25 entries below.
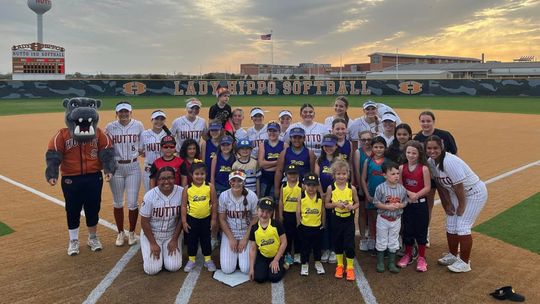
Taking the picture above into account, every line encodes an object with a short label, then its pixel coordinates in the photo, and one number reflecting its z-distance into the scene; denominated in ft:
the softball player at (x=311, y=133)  20.62
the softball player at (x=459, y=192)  16.42
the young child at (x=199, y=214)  17.20
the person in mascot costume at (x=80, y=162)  17.89
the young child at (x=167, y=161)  18.67
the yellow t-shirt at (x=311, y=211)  16.74
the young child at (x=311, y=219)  16.69
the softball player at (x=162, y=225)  16.78
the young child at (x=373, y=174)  17.83
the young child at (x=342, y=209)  16.44
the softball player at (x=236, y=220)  16.71
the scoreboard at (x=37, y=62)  164.25
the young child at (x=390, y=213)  16.71
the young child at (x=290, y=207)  17.25
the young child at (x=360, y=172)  18.83
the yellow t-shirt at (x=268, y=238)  16.19
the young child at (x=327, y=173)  17.85
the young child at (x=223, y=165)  18.94
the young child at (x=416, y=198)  16.66
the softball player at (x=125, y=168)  19.92
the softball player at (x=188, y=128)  23.04
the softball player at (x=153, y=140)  20.75
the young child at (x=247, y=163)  18.60
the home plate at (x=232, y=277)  15.72
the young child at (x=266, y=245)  15.92
